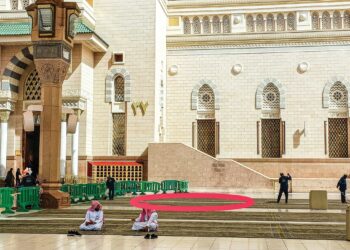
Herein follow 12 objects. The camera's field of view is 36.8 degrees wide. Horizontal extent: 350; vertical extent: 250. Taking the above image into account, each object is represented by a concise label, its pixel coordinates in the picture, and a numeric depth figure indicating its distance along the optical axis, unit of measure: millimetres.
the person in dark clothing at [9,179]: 22236
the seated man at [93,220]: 11016
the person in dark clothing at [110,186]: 20973
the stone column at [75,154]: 25328
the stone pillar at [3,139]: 24953
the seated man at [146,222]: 10889
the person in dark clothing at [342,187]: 19641
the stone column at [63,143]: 24688
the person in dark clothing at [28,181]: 17094
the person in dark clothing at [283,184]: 19161
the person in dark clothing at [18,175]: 23188
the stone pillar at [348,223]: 9883
